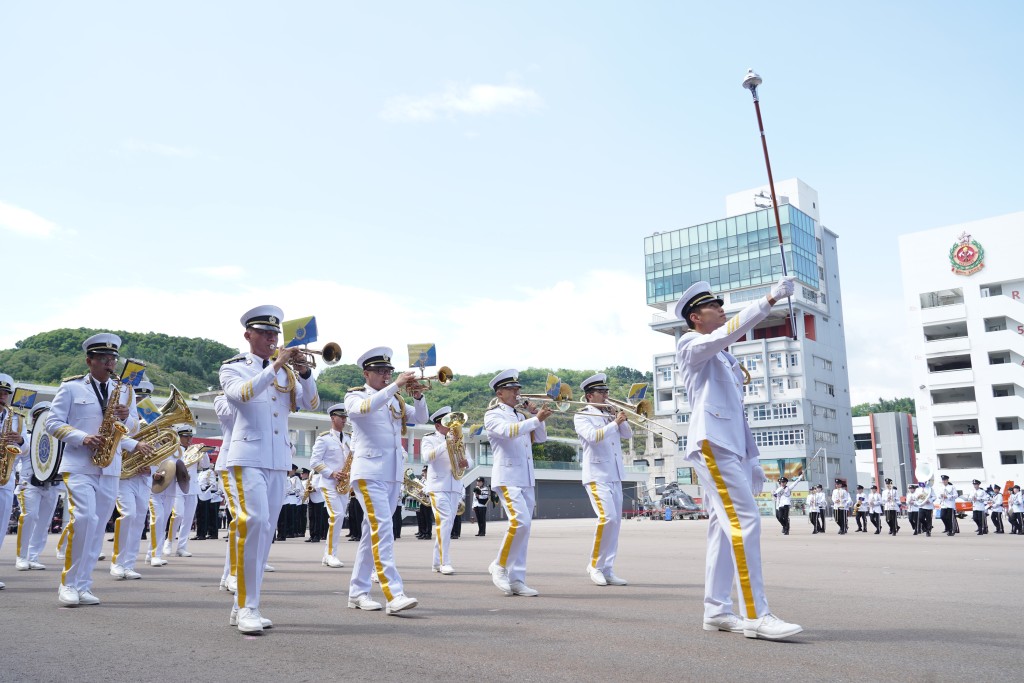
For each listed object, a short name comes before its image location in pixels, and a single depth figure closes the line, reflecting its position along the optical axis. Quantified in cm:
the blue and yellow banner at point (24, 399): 1230
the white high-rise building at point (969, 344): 7181
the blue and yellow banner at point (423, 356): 798
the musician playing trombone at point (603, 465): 973
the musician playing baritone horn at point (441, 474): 1346
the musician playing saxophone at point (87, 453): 791
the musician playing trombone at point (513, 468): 902
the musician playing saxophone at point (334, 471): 1369
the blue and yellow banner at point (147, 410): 1308
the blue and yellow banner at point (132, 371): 889
